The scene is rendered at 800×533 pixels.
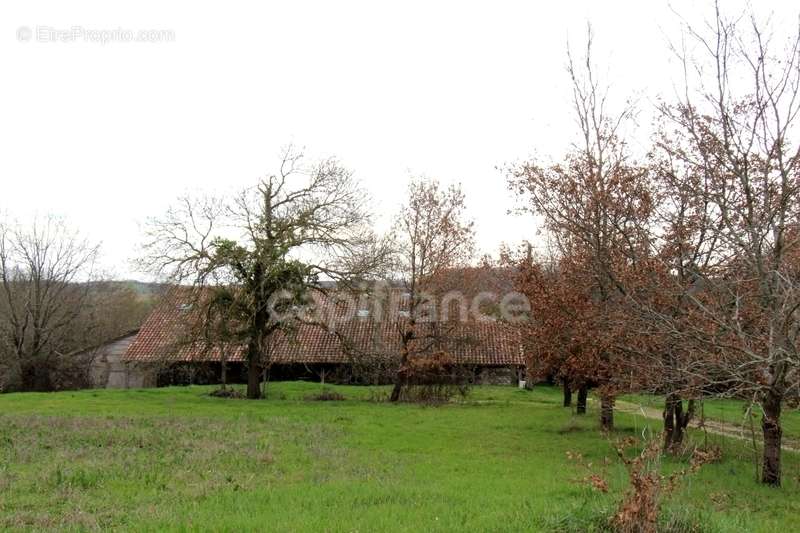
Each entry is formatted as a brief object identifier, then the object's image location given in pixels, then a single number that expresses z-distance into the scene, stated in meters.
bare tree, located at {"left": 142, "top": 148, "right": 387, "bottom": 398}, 24.80
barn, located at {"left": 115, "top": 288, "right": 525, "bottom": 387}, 26.05
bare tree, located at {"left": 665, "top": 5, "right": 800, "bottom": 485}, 9.27
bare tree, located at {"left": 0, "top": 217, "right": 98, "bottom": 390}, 38.53
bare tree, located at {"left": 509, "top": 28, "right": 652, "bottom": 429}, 11.95
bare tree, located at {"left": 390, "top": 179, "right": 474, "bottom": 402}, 26.20
